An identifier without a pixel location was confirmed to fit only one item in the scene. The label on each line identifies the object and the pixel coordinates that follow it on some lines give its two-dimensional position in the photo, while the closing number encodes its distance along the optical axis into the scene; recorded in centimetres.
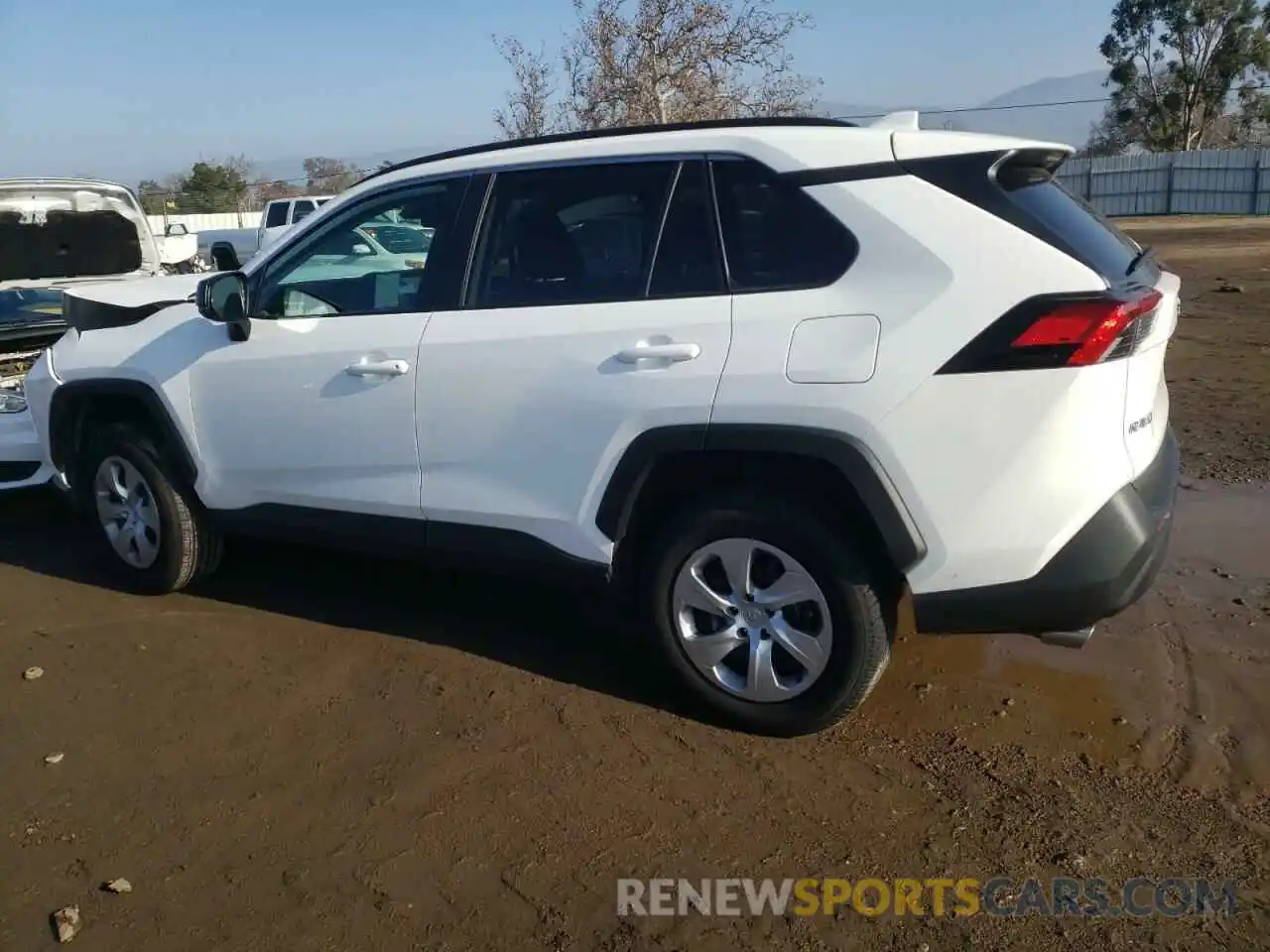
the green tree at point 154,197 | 4038
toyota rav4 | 310
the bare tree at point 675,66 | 1602
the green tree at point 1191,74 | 4406
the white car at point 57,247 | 708
